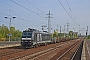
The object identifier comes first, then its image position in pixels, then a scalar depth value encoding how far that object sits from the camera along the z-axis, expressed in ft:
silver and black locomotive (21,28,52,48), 117.29
